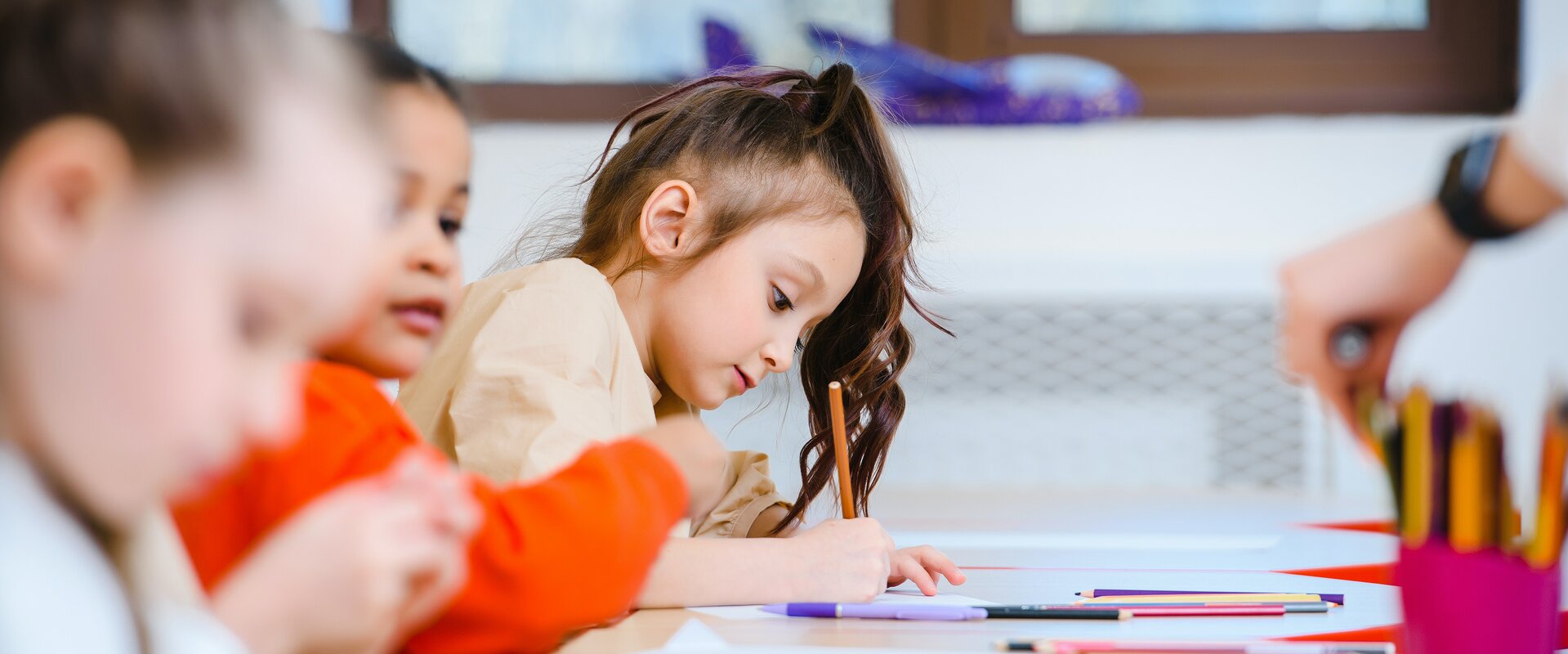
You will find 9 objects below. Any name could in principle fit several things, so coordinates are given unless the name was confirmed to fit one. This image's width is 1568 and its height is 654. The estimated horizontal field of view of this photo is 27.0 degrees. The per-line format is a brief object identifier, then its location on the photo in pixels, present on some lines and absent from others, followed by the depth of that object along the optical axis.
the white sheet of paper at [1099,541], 2.57
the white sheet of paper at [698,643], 1.95
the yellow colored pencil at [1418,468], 1.72
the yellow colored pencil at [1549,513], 1.72
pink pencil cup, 1.75
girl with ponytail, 2.14
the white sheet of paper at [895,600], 2.10
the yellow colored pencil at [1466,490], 1.71
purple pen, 2.09
